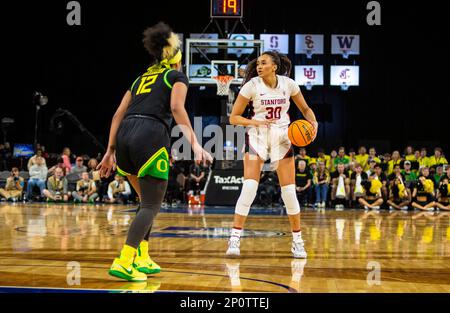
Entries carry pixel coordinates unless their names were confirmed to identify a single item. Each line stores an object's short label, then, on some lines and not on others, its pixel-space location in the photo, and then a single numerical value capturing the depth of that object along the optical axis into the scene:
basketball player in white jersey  5.73
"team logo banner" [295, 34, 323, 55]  24.44
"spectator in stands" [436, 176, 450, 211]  15.43
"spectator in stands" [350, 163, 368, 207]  15.88
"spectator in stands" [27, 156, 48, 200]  16.70
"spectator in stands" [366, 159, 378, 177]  16.14
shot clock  14.74
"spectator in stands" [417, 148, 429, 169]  16.88
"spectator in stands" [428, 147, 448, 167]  16.83
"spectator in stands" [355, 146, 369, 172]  17.19
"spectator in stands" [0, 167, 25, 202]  16.78
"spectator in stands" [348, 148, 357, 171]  16.47
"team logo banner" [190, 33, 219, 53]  15.86
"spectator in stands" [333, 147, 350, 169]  17.02
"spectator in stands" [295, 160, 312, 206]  16.28
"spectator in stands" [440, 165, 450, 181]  15.45
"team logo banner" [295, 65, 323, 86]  24.34
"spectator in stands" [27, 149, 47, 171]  16.75
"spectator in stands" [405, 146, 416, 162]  17.06
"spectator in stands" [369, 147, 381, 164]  17.05
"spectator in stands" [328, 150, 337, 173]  17.06
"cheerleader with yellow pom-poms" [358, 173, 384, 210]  15.68
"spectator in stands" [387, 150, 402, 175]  16.66
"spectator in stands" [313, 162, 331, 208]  16.27
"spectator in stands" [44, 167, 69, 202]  16.66
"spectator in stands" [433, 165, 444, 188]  15.92
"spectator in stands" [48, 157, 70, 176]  16.98
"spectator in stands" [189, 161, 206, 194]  16.98
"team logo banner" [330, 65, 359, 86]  24.28
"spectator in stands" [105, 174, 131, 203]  16.44
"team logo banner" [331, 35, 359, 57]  24.05
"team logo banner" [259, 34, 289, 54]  24.15
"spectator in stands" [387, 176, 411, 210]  15.69
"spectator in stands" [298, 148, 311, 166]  16.60
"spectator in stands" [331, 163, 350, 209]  16.12
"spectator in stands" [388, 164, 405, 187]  15.73
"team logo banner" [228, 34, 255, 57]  15.48
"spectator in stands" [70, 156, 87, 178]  16.92
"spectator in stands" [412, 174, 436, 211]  15.49
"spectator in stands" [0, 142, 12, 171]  18.50
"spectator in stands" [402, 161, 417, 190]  15.96
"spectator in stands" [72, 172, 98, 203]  16.53
